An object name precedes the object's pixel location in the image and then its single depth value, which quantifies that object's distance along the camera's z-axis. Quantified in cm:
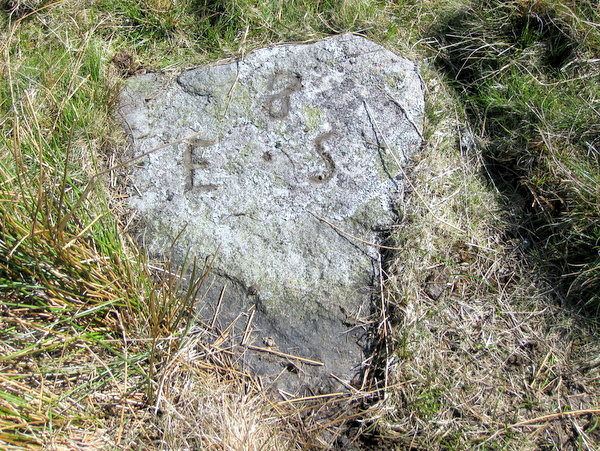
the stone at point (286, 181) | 76
